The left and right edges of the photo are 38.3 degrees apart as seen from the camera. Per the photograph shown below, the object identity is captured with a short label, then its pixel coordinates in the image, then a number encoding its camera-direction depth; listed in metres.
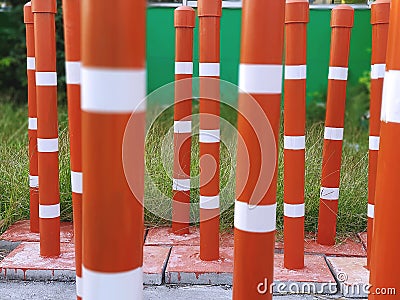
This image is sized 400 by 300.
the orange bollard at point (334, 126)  2.59
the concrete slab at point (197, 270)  2.37
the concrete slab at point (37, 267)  2.40
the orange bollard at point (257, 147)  1.18
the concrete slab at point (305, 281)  2.28
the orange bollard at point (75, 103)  1.46
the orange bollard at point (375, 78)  2.38
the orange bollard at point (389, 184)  1.30
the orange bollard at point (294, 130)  2.22
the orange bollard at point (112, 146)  0.90
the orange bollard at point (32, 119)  2.81
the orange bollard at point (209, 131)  2.40
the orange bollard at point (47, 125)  2.36
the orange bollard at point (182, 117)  2.72
